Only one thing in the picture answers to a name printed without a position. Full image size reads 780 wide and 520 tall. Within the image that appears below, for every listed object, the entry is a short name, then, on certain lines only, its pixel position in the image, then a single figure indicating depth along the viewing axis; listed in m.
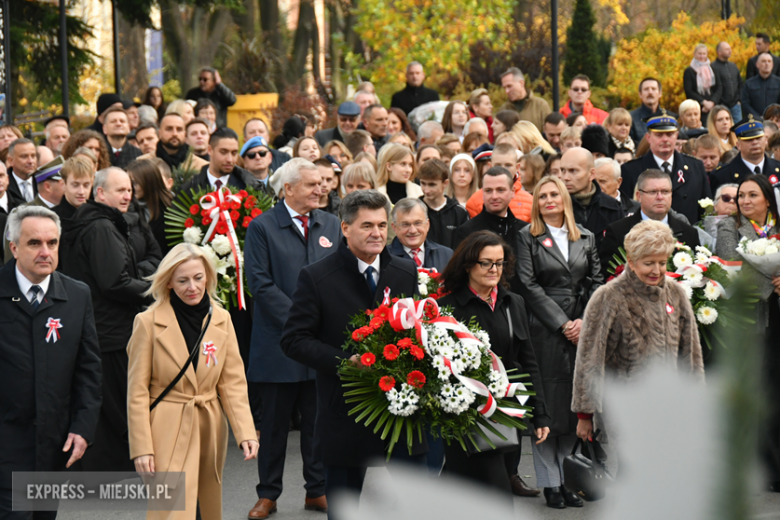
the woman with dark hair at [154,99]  30.16
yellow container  47.73
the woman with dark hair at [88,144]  17.61
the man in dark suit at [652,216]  14.73
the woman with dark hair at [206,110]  24.89
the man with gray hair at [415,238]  13.13
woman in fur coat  11.67
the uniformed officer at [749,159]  18.62
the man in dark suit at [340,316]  9.59
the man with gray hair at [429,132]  23.11
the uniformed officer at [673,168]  18.27
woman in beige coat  9.97
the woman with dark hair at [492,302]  10.66
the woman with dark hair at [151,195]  15.73
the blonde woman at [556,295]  13.26
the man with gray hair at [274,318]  12.52
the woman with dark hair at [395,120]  25.36
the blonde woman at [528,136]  20.84
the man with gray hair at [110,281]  13.31
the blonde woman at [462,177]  17.56
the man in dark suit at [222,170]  16.31
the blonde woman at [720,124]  23.53
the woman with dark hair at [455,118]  24.09
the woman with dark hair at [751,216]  14.23
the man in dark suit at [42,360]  9.74
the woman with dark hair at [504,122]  22.83
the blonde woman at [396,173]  17.50
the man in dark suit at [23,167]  17.78
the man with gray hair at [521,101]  25.70
